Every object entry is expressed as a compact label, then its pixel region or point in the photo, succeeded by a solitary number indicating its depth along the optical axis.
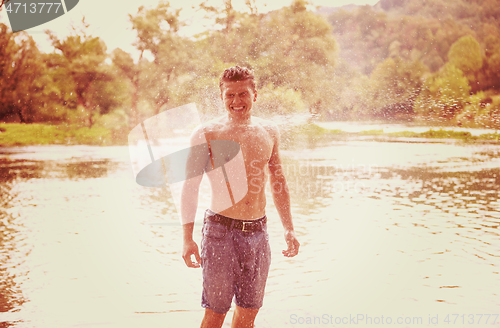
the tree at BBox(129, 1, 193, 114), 17.89
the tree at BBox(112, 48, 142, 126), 17.73
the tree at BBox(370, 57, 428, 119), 19.56
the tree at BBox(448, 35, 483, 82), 17.94
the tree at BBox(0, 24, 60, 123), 15.47
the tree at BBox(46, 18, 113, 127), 16.92
